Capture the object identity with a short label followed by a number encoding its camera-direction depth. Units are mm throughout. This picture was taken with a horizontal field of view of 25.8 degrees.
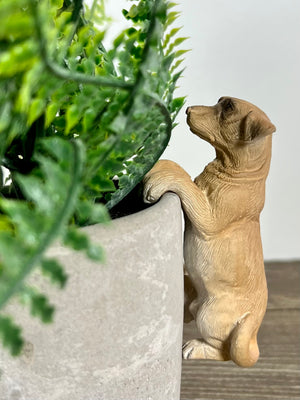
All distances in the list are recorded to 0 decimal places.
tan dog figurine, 441
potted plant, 219
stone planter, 343
